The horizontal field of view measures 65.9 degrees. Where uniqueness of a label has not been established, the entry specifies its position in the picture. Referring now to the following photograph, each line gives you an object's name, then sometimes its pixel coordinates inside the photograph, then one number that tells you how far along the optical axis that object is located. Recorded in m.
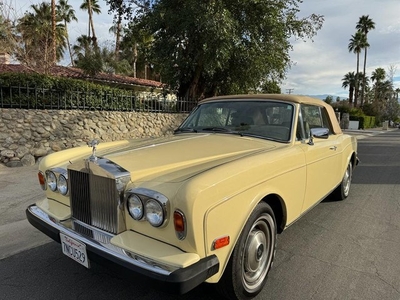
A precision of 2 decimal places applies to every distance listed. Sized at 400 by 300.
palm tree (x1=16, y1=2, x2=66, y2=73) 13.11
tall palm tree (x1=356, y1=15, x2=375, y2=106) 49.41
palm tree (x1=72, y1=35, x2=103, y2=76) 21.05
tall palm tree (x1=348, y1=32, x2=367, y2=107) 50.56
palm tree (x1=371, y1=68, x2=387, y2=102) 60.55
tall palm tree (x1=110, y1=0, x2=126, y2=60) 13.39
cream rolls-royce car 1.97
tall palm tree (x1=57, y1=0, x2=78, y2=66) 30.23
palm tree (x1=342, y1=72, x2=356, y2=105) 58.88
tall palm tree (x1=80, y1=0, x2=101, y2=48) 34.06
